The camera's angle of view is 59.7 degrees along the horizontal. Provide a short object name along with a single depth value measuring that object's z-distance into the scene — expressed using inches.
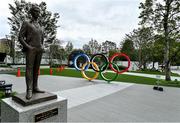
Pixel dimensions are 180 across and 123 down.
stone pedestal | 113.8
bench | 232.2
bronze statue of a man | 127.0
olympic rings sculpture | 456.0
